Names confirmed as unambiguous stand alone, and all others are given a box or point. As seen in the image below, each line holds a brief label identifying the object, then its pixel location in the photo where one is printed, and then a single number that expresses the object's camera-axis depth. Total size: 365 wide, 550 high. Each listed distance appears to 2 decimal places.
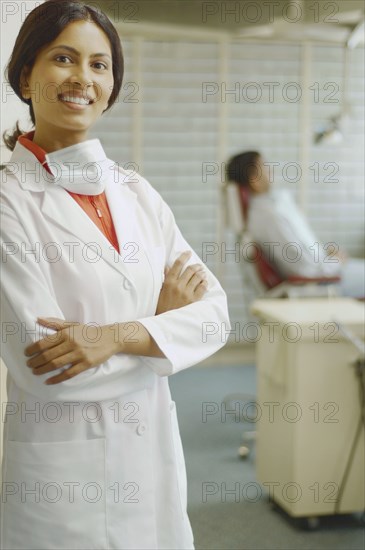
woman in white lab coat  1.20
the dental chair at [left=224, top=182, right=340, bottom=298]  3.51
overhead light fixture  4.48
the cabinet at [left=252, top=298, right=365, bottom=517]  2.54
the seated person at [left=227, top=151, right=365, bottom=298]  3.73
